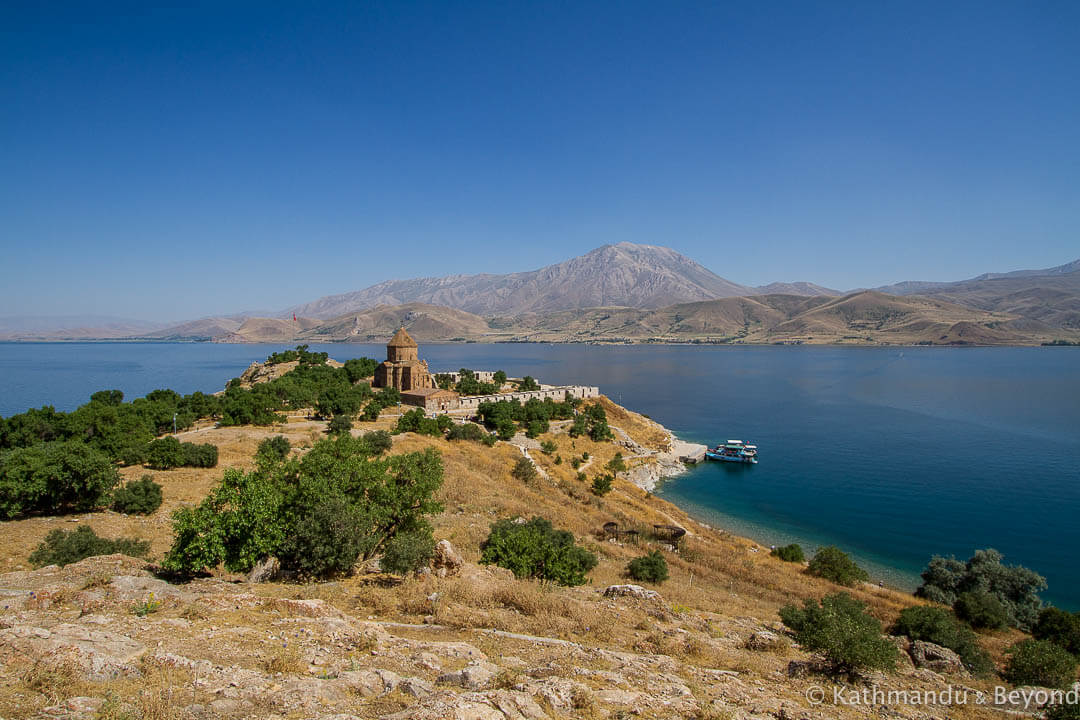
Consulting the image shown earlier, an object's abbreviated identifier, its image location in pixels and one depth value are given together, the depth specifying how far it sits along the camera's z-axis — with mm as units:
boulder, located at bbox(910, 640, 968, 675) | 11953
